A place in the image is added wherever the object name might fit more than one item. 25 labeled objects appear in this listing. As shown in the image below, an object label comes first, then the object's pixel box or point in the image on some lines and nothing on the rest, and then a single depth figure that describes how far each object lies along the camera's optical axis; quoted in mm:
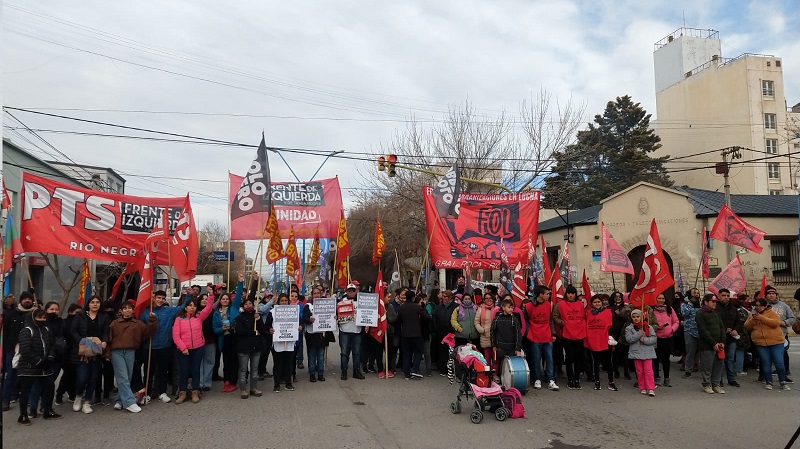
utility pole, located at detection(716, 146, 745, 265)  23344
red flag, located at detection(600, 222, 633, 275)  14656
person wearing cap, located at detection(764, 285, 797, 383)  11102
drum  9305
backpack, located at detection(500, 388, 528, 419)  8289
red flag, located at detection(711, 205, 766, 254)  14969
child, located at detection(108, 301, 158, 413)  8867
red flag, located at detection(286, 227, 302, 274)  12570
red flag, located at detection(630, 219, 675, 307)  10625
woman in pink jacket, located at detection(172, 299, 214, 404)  9531
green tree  47281
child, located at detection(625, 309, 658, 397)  10016
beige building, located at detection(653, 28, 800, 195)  46031
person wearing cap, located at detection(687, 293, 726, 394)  10195
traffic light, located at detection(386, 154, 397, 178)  20203
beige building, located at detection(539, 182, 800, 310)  24078
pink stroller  8062
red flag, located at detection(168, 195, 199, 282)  10969
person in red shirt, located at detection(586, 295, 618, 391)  10555
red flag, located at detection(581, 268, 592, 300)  11570
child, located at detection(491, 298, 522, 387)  9773
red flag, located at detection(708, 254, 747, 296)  13633
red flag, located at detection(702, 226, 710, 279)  15334
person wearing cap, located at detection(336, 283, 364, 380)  11664
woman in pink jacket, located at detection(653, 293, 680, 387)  10992
